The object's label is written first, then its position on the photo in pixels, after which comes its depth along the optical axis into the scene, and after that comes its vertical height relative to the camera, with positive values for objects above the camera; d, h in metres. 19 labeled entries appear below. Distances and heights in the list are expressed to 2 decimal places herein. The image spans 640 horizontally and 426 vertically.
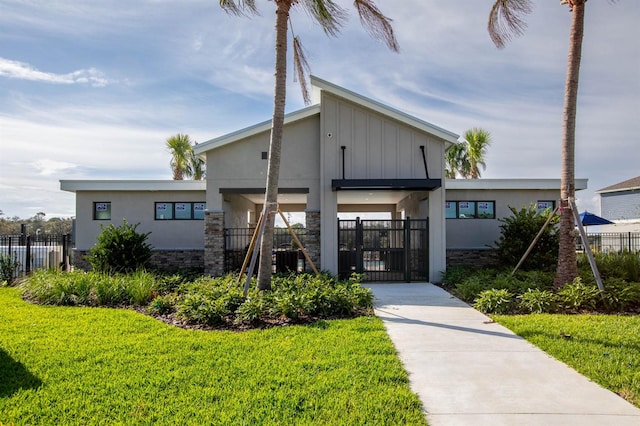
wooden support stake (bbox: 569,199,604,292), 8.86 -0.29
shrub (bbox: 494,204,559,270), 12.23 -0.37
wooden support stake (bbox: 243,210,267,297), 8.54 -0.53
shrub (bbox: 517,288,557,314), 8.37 -1.51
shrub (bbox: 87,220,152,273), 12.23 -0.69
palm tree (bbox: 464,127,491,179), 24.66 +5.14
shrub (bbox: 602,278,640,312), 8.41 -1.42
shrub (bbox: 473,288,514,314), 8.45 -1.53
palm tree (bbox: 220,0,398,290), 9.34 +4.50
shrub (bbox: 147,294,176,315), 8.48 -1.62
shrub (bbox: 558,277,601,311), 8.46 -1.42
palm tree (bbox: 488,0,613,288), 9.56 +1.88
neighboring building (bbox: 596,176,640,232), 28.11 +1.81
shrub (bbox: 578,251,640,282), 10.55 -0.99
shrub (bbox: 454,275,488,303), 9.73 -1.44
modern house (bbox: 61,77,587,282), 12.42 +1.63
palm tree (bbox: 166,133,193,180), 24.42 +4.66
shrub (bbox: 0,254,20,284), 12.96 -1.26
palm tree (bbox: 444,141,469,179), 27.09 +4.61
